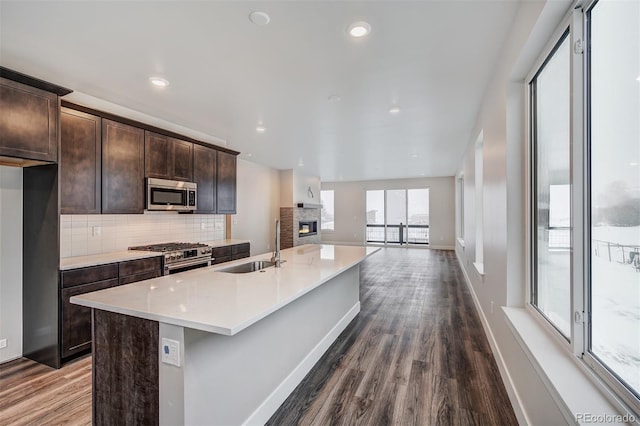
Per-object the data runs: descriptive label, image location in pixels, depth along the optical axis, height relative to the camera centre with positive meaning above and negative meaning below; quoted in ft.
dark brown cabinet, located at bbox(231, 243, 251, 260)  16.35 -2.14
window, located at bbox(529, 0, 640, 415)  3.45 +0.32
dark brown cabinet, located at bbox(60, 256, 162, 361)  8.79 -2.41
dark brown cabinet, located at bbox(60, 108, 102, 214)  9.43 +1.71
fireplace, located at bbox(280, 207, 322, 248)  28.37 -1.33
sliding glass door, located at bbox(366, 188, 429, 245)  36.24 -0.42
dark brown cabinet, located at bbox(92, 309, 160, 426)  4.84 -2.69
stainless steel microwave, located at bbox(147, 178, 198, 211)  12.23 +0.81
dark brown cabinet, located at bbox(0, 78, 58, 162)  7.63 +2.47
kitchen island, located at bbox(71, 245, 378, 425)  4.63 -2.43
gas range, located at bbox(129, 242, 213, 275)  12.00 -1.78
